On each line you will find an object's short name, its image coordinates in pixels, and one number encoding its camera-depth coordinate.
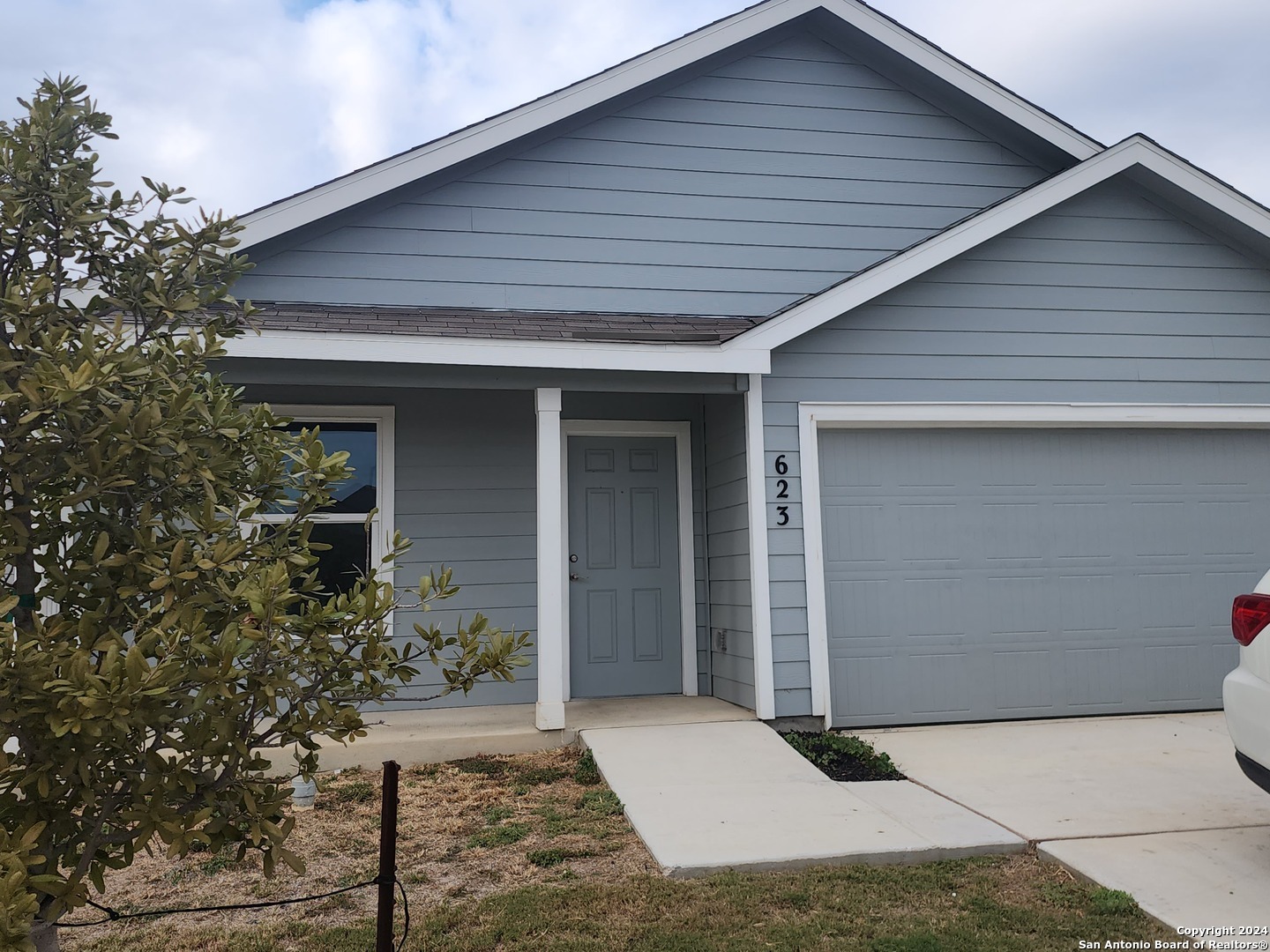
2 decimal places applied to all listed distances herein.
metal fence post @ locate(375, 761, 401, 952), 2.91
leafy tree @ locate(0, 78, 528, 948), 1.94
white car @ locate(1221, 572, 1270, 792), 3.73
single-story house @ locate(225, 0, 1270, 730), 6.76
